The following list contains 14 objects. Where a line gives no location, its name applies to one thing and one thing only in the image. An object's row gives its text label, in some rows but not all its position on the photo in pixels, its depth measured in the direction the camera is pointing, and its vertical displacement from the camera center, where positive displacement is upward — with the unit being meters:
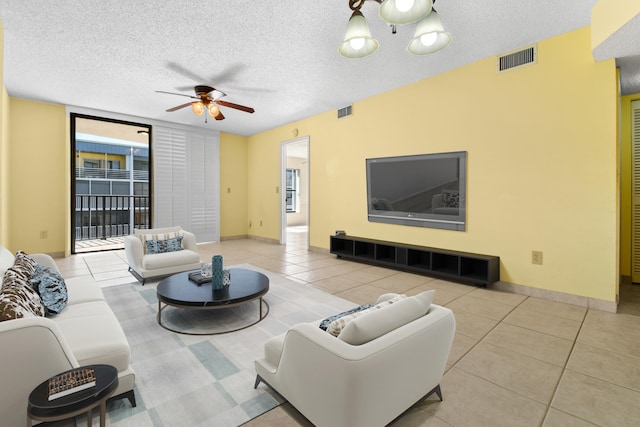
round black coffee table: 2.56 -0.73
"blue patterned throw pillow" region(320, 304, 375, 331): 1.49 -0.54
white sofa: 1.25 -0.70
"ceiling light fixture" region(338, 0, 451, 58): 1.91 +1.35
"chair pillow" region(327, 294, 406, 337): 1.40 -0.51
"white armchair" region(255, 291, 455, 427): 1.18 -0.66
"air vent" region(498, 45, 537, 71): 3.44 +1.83
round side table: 1.07 -0.70
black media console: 3.78 -0.68
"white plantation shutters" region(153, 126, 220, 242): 6.82 +0.77
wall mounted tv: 4.13 +0.36
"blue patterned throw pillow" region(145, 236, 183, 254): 4.25 -0.47
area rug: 1.61 -1.05
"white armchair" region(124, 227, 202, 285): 3.95 -0.60
